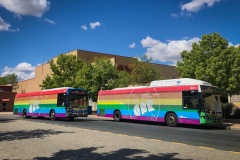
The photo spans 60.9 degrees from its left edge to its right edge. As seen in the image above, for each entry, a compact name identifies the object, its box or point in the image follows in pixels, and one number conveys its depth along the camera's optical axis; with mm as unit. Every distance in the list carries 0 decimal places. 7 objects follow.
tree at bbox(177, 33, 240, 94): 16171
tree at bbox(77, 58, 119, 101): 29661
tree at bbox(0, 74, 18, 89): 80071
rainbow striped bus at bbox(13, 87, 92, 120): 18285
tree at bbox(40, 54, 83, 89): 33002
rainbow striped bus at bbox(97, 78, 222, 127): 13459
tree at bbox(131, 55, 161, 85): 30589
